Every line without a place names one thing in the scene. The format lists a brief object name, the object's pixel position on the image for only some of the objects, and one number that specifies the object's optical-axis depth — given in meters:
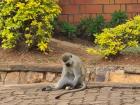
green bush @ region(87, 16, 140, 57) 11.70
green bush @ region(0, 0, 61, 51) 12.26
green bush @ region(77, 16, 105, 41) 14.33
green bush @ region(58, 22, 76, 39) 14.12
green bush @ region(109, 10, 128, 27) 14.25
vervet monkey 10.34
